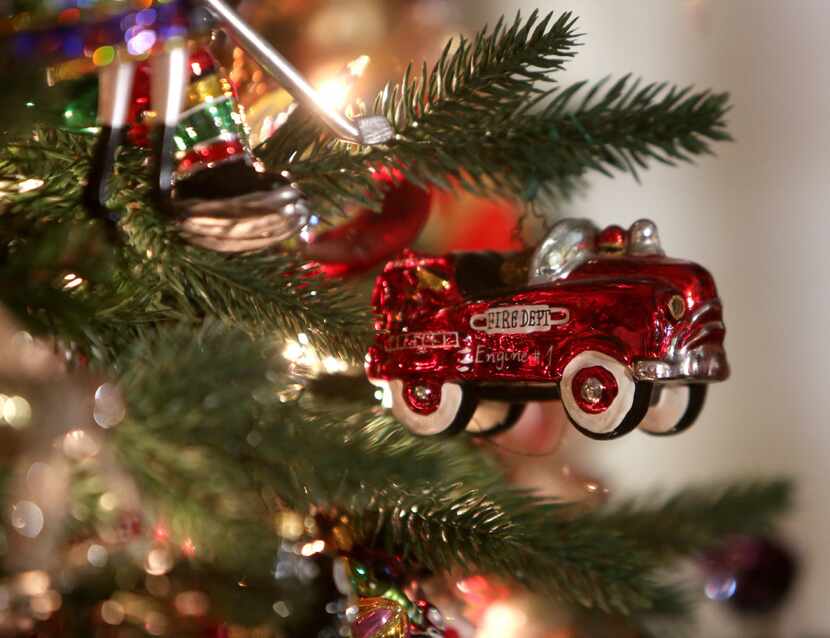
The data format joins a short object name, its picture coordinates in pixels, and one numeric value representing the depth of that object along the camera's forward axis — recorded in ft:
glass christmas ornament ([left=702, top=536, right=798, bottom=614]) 3.11
